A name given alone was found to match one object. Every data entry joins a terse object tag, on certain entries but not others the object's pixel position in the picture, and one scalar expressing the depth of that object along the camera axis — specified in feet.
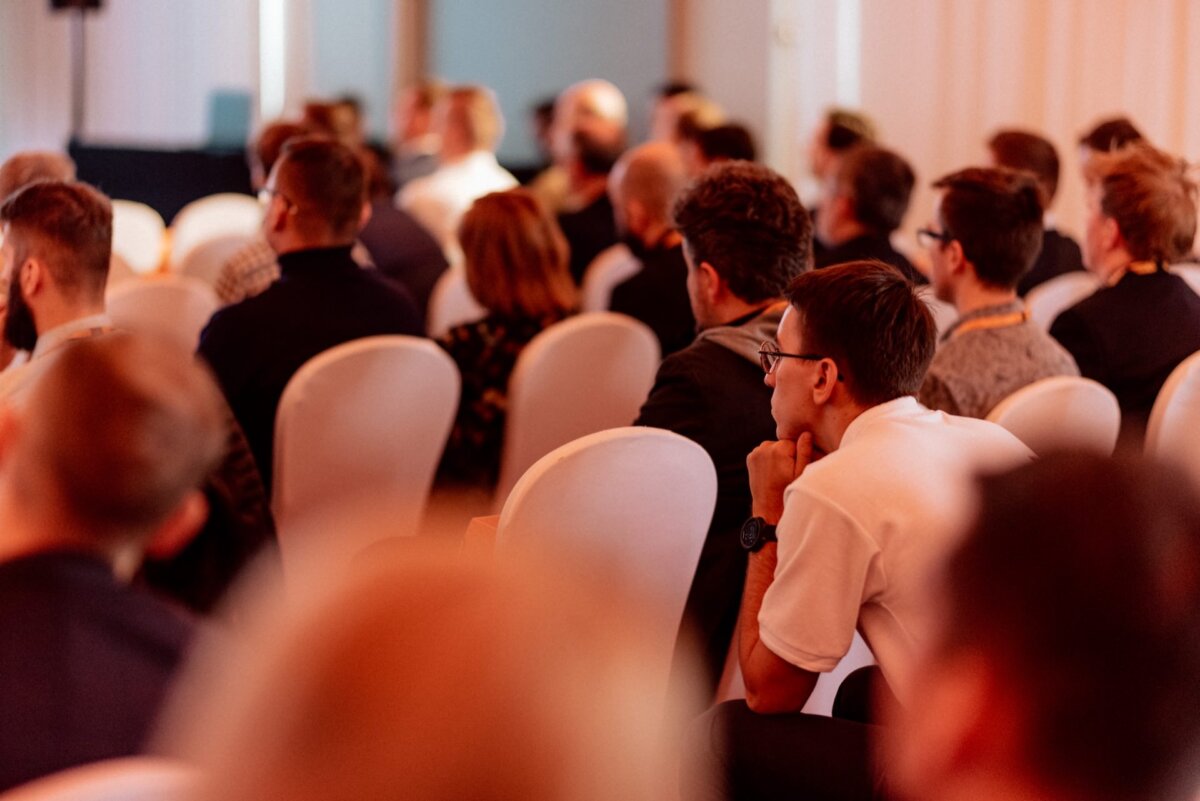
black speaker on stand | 63.67
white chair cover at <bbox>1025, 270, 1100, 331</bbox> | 32.07
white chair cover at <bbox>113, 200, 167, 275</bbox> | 40.98
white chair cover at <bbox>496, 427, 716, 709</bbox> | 15.46
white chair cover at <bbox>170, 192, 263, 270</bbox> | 45.50
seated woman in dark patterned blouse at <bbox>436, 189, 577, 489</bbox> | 26.30
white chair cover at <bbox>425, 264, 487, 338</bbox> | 36.73
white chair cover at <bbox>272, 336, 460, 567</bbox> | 22.38
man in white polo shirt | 13.41
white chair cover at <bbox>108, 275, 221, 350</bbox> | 28.35
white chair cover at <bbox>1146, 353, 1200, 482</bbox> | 21.27
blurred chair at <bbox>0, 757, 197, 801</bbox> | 7.02
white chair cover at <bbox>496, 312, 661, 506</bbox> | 25.22
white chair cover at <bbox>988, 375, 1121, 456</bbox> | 19.13
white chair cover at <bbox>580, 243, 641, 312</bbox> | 39.29
